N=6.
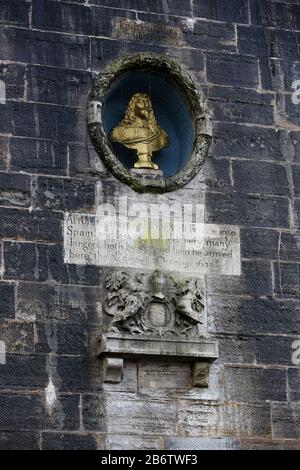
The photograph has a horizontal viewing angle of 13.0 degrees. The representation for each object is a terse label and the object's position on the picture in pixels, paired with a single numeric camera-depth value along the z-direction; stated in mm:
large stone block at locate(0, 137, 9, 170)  12062
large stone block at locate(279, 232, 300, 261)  12508
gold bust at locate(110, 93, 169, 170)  12617
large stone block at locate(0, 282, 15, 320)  11602
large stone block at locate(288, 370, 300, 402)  12062
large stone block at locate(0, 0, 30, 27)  12539
